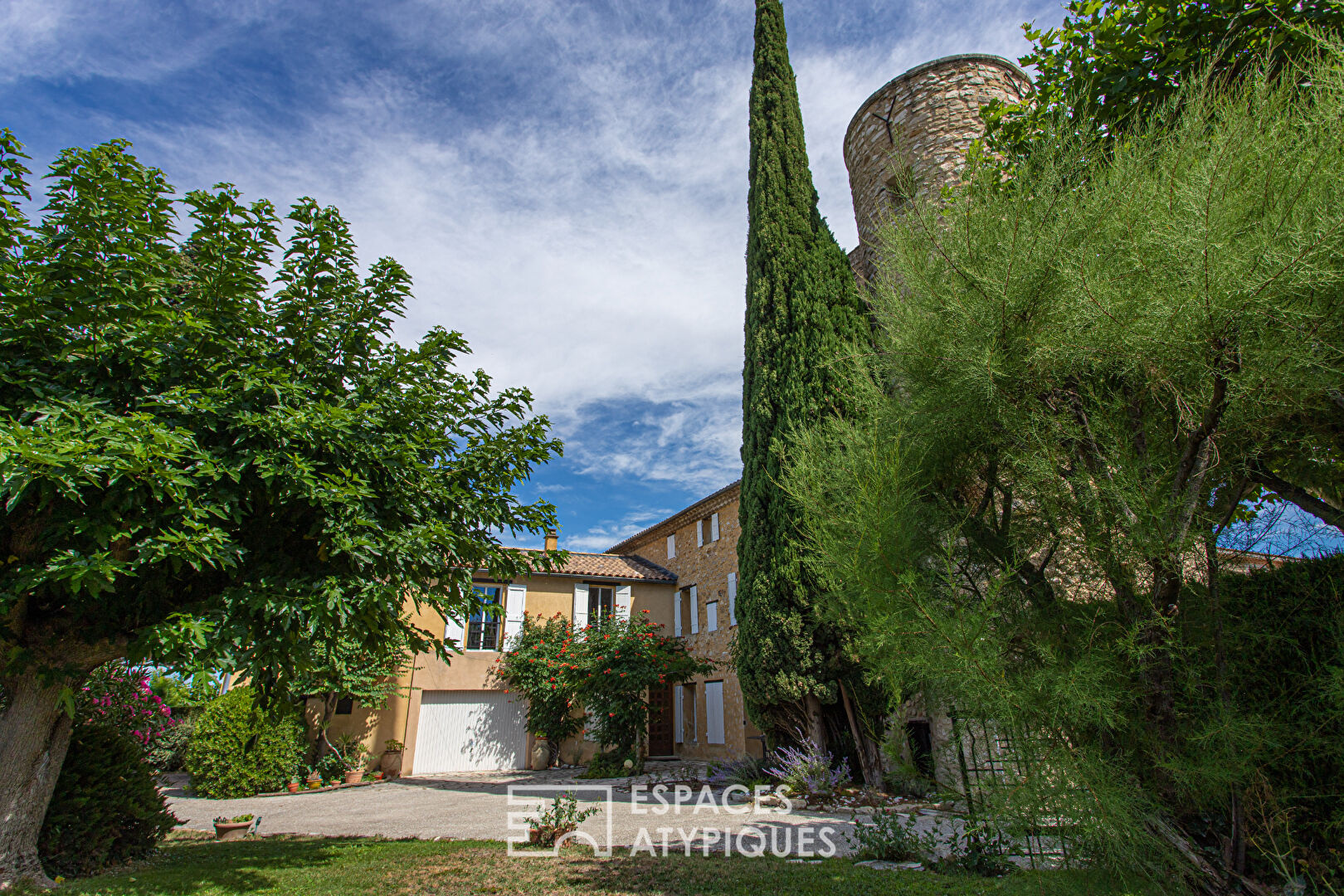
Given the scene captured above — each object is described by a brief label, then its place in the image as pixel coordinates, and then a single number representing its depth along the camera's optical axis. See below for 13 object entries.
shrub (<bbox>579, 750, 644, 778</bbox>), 15.08
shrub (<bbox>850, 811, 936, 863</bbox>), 5.98
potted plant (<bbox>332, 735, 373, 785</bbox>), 15.58
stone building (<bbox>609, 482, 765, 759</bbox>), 17.16
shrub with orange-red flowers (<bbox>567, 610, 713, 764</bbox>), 15.09
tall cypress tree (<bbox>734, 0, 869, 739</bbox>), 10.53
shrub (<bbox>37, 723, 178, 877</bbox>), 5.96
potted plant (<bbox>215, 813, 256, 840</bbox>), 8.19
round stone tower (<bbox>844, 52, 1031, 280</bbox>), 10.08
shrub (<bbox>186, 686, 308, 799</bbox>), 13.52
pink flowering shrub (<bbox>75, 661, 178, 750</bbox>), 7.68
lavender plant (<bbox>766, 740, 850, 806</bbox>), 9.57
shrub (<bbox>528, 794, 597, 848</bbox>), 6.96
